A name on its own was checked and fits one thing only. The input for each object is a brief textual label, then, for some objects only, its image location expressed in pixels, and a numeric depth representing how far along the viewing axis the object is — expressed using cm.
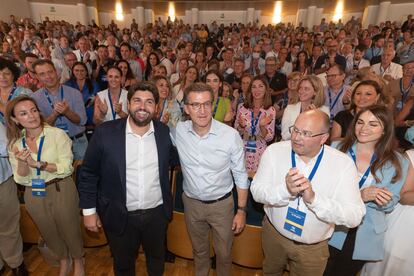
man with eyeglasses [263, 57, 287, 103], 467
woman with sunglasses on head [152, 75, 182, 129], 305
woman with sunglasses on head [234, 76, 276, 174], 291
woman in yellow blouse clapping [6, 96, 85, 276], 193
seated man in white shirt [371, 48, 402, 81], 457
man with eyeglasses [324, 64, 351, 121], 325
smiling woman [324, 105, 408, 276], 166
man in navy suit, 174
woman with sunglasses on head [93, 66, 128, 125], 301
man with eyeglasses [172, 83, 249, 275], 180
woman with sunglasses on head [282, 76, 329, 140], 279
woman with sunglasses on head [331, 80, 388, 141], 232
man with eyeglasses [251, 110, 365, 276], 143
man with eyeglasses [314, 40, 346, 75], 532
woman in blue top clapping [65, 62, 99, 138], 346
